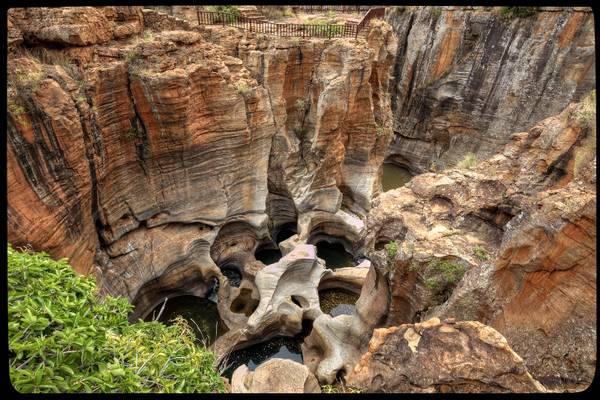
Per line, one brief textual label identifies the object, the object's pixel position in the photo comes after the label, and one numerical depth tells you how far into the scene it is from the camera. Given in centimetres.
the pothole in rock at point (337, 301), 1319
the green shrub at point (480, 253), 729
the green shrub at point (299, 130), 1521
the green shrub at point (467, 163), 1085
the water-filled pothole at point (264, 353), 1131
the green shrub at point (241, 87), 1179
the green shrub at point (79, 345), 340
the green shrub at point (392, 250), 835
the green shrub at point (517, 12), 1858
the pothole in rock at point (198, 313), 1202
